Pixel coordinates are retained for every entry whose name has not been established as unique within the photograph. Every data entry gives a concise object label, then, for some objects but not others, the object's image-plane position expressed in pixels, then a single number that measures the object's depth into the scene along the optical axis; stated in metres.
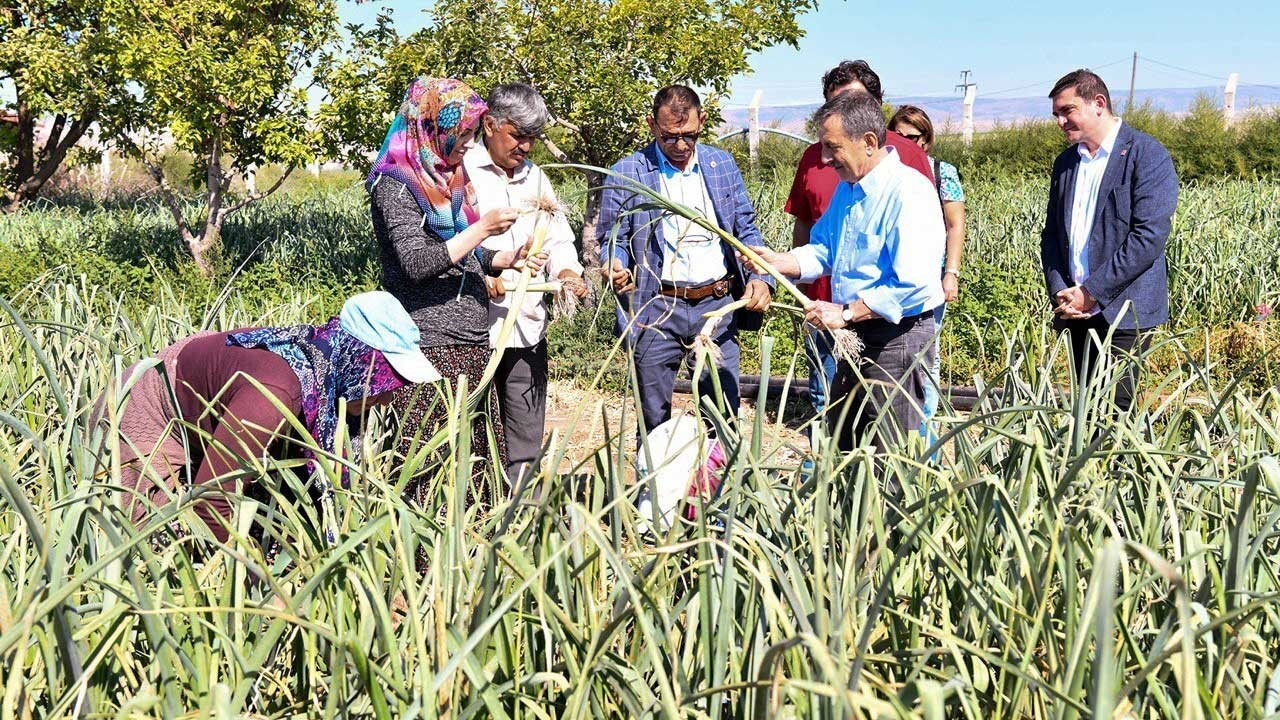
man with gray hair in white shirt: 2.97
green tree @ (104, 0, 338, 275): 6.06
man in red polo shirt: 3.24
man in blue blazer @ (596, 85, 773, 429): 3.27
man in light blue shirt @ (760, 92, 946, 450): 2.62
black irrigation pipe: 4.91
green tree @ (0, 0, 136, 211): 6.48
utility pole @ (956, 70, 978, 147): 22.01
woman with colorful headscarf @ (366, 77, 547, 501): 2.72
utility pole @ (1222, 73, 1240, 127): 27.31
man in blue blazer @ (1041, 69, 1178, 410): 3.20
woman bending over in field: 2.09
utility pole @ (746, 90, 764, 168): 19.62
